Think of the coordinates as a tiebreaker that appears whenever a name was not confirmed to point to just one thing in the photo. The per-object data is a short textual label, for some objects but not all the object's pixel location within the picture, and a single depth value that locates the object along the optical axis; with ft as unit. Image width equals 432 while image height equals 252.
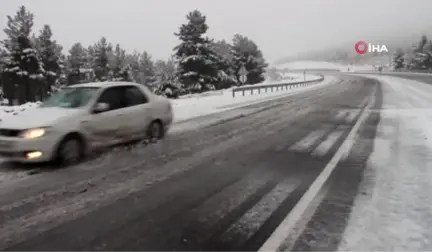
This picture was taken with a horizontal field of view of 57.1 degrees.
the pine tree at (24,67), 171.22
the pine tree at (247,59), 221.66
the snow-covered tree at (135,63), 348.30
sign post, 111.47
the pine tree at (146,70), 333.17
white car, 23.09
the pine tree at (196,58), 162.03
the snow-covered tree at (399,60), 364.13
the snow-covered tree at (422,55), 305.94
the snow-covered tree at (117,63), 244.55
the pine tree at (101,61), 253.65
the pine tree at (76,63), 260.83
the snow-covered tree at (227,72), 175.47
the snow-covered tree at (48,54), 204.24
